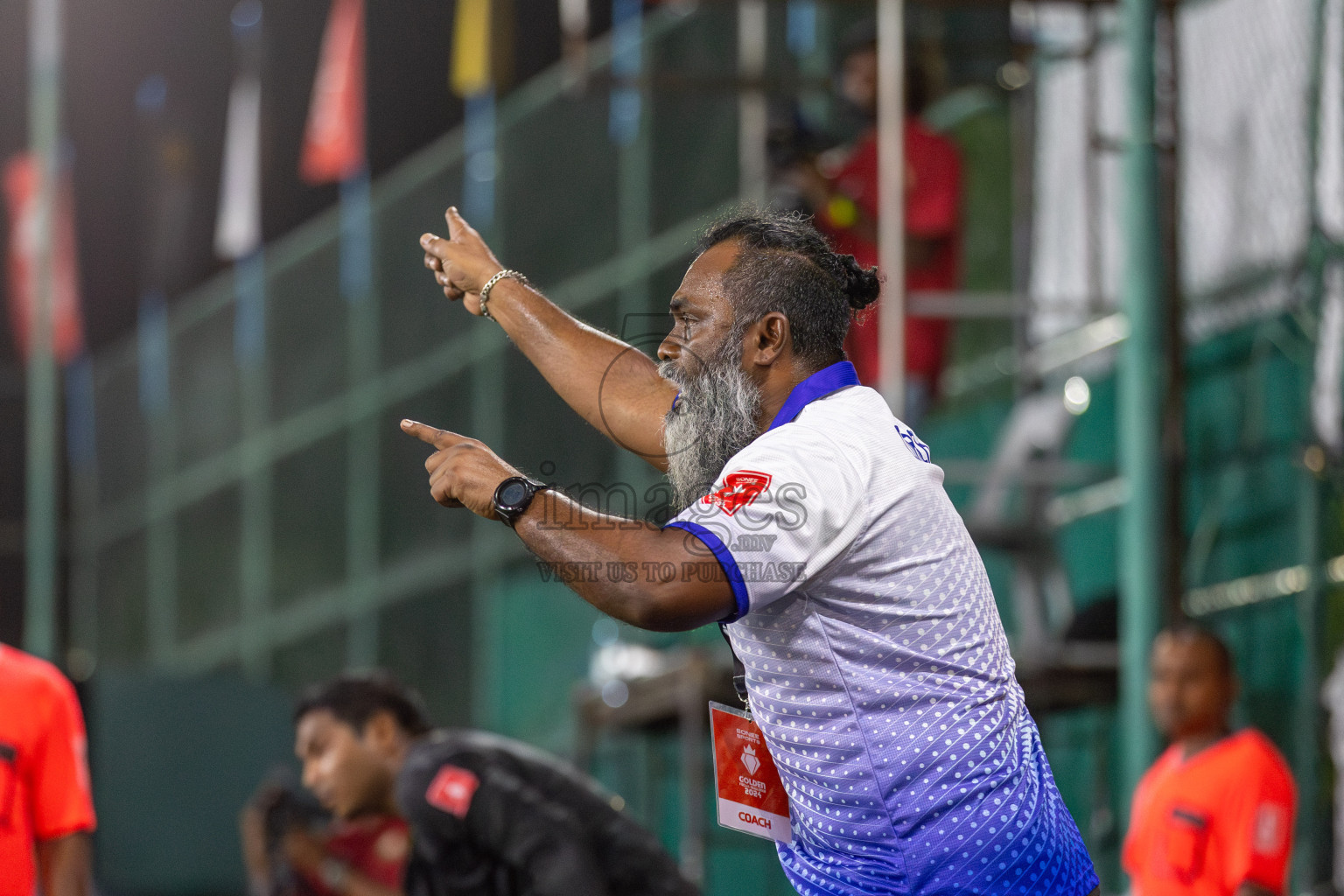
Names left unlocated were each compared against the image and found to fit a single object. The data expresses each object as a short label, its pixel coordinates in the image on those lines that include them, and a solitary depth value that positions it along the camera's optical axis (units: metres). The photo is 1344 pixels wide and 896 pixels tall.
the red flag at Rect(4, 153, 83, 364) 35.50
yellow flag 22.33
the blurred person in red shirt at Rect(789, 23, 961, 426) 13.76
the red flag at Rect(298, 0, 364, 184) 32.47
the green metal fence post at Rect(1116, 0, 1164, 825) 11.94
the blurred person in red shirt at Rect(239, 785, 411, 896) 11.66
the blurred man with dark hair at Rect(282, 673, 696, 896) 9.18
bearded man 5.11
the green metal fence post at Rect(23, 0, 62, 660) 20.53
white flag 35.50
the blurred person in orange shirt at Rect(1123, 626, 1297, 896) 10.63
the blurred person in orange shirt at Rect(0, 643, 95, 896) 8.26
